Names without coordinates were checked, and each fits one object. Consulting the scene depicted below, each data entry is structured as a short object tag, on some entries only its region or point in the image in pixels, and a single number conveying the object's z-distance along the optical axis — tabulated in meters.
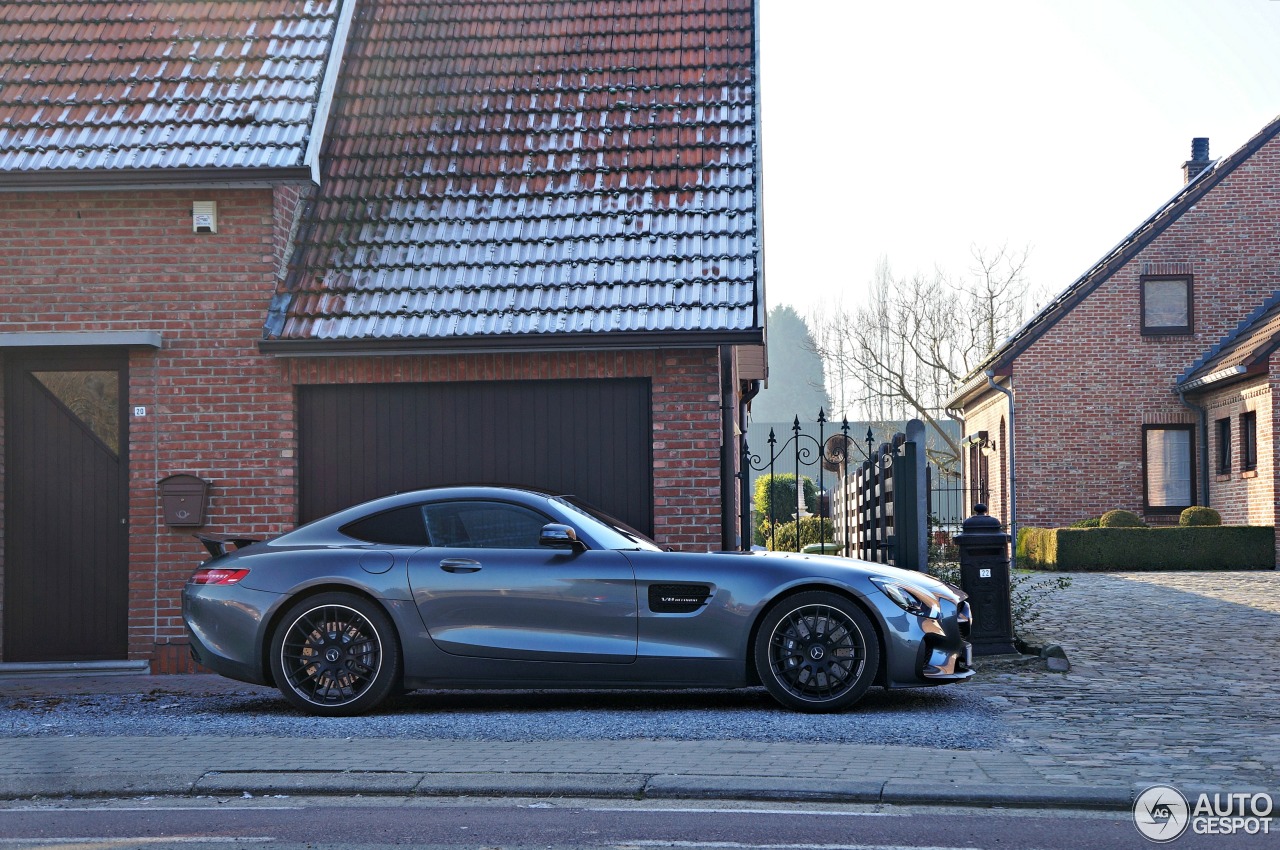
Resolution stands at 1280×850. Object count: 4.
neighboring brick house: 28.48
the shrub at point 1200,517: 25.58
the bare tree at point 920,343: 45.28
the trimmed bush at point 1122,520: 26.22
